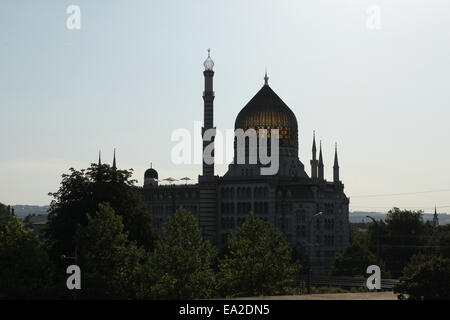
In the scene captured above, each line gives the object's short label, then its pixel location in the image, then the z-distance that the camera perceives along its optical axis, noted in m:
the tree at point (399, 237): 128.88
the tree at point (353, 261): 113.44
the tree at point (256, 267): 73.44
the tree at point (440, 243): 119.69
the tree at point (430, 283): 55.59
